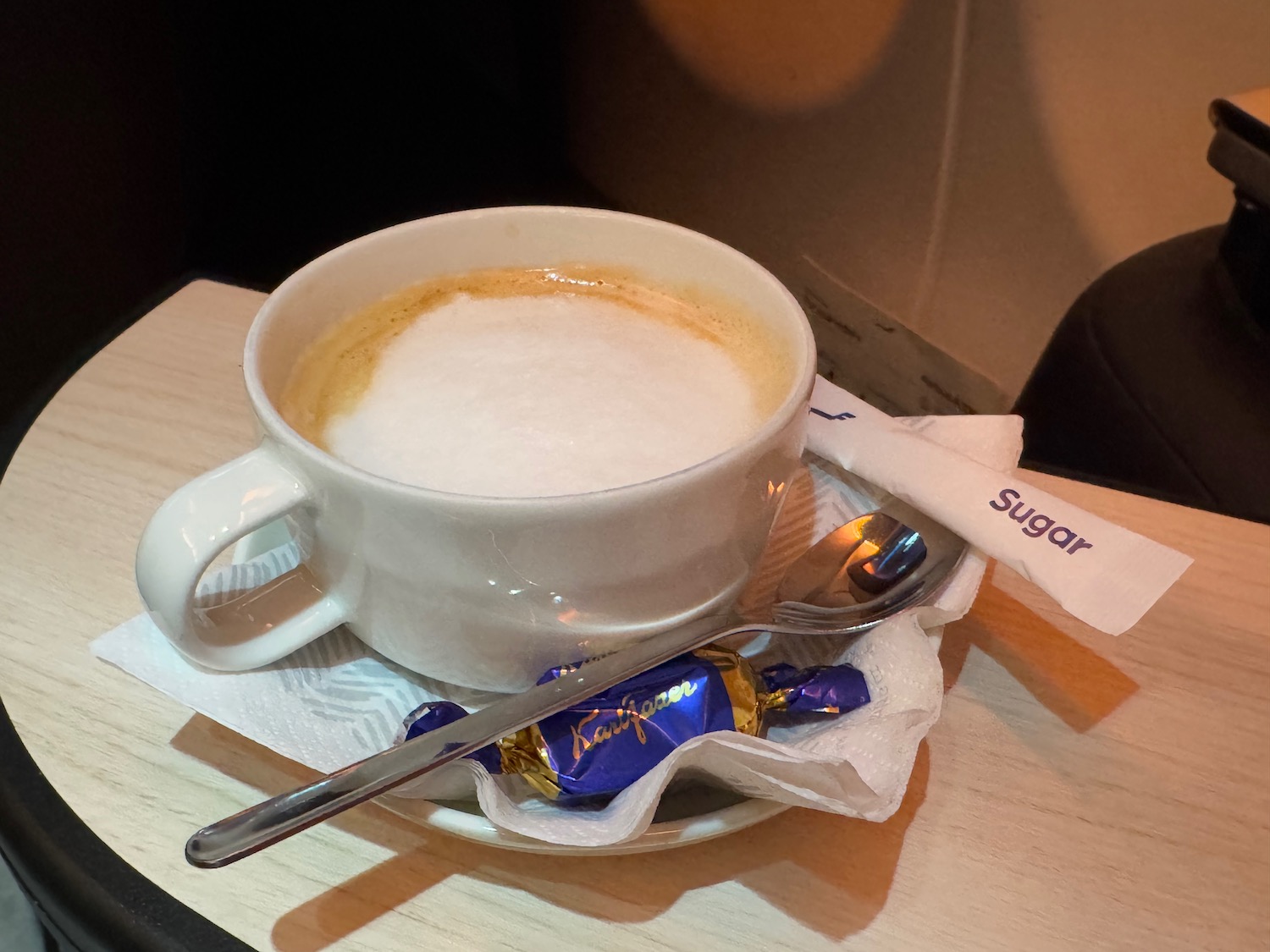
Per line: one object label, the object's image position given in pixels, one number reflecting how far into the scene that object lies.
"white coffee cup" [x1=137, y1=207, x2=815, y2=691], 0.30
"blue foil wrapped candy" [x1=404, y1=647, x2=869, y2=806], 0.32
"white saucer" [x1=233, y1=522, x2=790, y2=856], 0.30
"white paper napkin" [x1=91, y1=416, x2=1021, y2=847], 0.29
